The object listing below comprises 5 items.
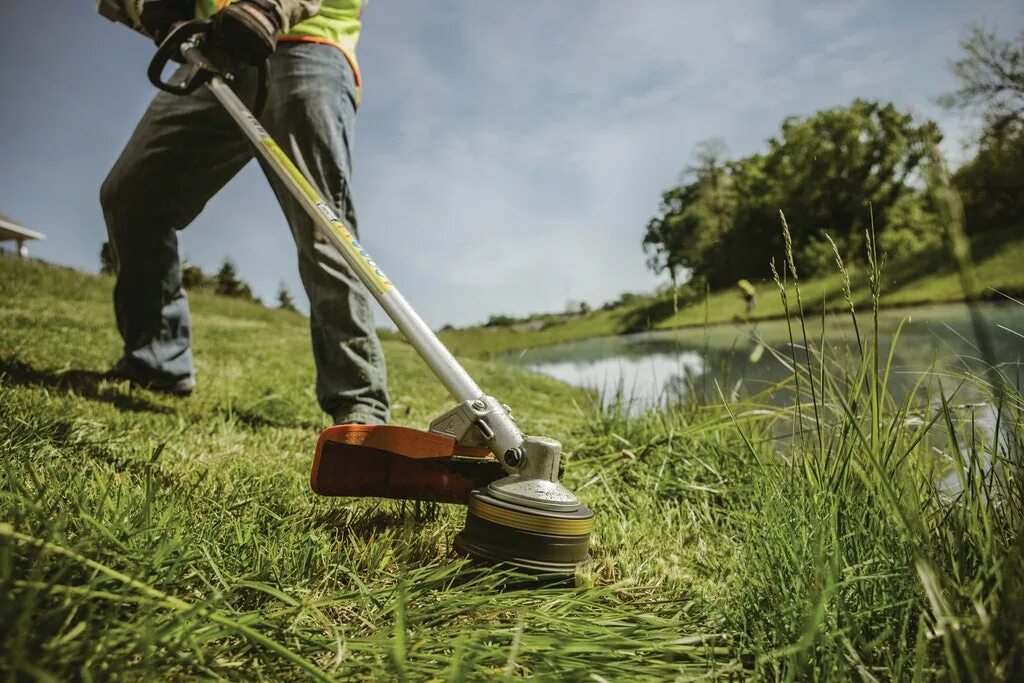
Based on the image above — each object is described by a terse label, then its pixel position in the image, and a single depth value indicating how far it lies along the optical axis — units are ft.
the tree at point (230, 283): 131.95
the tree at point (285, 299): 152.25
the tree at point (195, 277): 112.57
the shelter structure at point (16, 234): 98.15
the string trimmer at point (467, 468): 4.19
